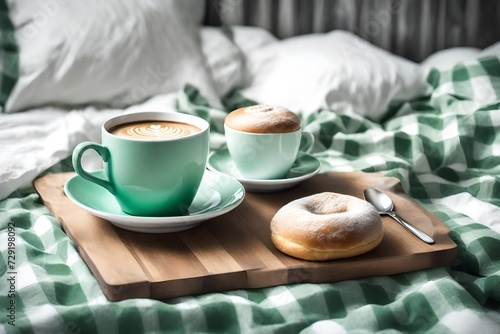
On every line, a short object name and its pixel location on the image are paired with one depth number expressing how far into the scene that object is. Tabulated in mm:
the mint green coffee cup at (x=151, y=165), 920
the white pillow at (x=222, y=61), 1501
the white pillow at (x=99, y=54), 1367
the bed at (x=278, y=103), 856
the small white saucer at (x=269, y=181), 1042
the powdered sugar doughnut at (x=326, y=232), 889
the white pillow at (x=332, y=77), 1424
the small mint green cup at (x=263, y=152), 1041
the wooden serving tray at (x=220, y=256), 866
